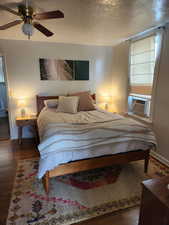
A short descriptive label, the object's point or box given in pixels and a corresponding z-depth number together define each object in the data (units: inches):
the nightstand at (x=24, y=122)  134.7
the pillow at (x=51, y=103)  139.9
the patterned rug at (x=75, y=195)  65.8
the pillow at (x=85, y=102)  135.2
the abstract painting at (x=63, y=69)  149.1
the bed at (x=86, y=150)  74.0
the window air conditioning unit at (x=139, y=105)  127.2
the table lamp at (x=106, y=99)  172.4
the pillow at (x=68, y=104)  126.4
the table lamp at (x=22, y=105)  143.4
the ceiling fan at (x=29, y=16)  68.9
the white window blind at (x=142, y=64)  117.3
